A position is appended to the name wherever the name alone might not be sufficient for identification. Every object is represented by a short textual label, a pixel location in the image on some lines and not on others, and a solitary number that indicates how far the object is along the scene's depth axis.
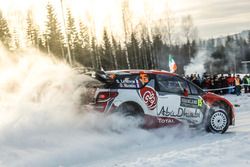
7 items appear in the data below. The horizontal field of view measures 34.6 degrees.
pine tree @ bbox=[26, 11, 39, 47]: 56.91
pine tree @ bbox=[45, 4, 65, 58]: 51.56
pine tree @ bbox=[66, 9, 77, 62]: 58.84
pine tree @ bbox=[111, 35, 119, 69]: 53.35
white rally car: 9.31
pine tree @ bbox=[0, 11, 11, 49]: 47.94
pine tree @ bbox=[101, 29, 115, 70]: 55.97
